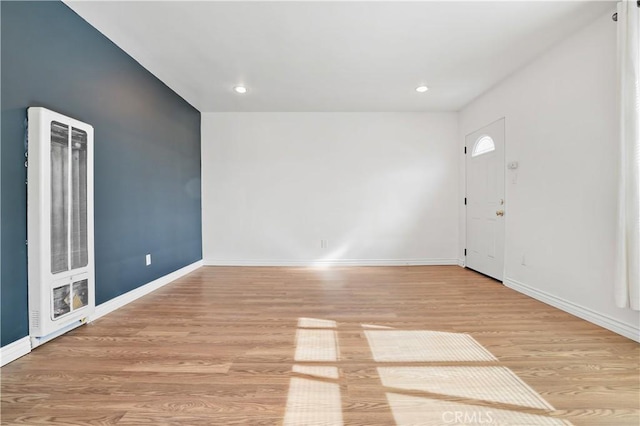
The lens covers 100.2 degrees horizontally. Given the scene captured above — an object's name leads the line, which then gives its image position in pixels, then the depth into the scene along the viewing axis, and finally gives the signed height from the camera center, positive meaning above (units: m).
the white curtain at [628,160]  1.96 +0.36
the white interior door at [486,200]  3.62 +0.14
